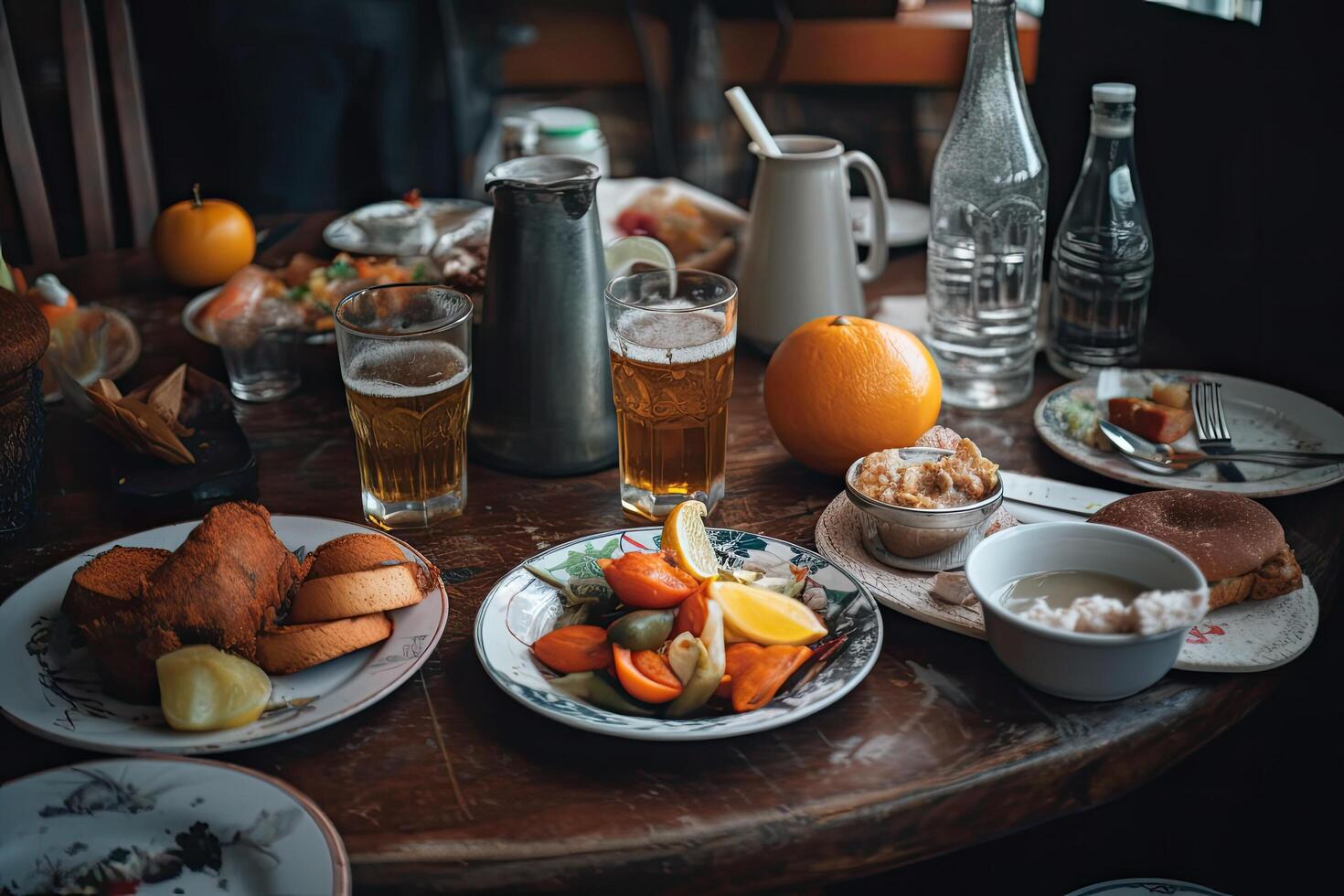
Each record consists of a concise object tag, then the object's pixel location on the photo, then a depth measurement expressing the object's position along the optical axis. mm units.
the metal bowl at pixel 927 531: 970
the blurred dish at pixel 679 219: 1661
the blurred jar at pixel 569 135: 1860
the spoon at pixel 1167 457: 1164
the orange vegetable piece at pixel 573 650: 860
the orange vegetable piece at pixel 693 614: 868
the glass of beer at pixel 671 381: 1074
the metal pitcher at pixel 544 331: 1131
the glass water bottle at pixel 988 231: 1344
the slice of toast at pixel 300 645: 853
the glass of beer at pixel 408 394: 1062
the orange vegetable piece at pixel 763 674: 814
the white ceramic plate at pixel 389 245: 1715
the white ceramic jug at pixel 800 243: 1393
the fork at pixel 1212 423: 1173
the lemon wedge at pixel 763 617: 872
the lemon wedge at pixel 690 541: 940
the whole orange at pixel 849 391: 1135
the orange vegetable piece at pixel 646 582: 896
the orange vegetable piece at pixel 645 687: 823
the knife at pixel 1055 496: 1097
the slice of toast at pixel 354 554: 908
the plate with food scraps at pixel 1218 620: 854
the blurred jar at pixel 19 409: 1005
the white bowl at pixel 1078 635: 787
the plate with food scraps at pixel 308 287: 1430
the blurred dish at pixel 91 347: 1427
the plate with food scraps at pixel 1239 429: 1141
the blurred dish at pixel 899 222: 1836
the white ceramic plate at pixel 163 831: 691
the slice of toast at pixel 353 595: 873
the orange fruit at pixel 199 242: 1719
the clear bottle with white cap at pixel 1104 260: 1361
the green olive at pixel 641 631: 865
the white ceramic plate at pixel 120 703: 784
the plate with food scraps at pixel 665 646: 800
